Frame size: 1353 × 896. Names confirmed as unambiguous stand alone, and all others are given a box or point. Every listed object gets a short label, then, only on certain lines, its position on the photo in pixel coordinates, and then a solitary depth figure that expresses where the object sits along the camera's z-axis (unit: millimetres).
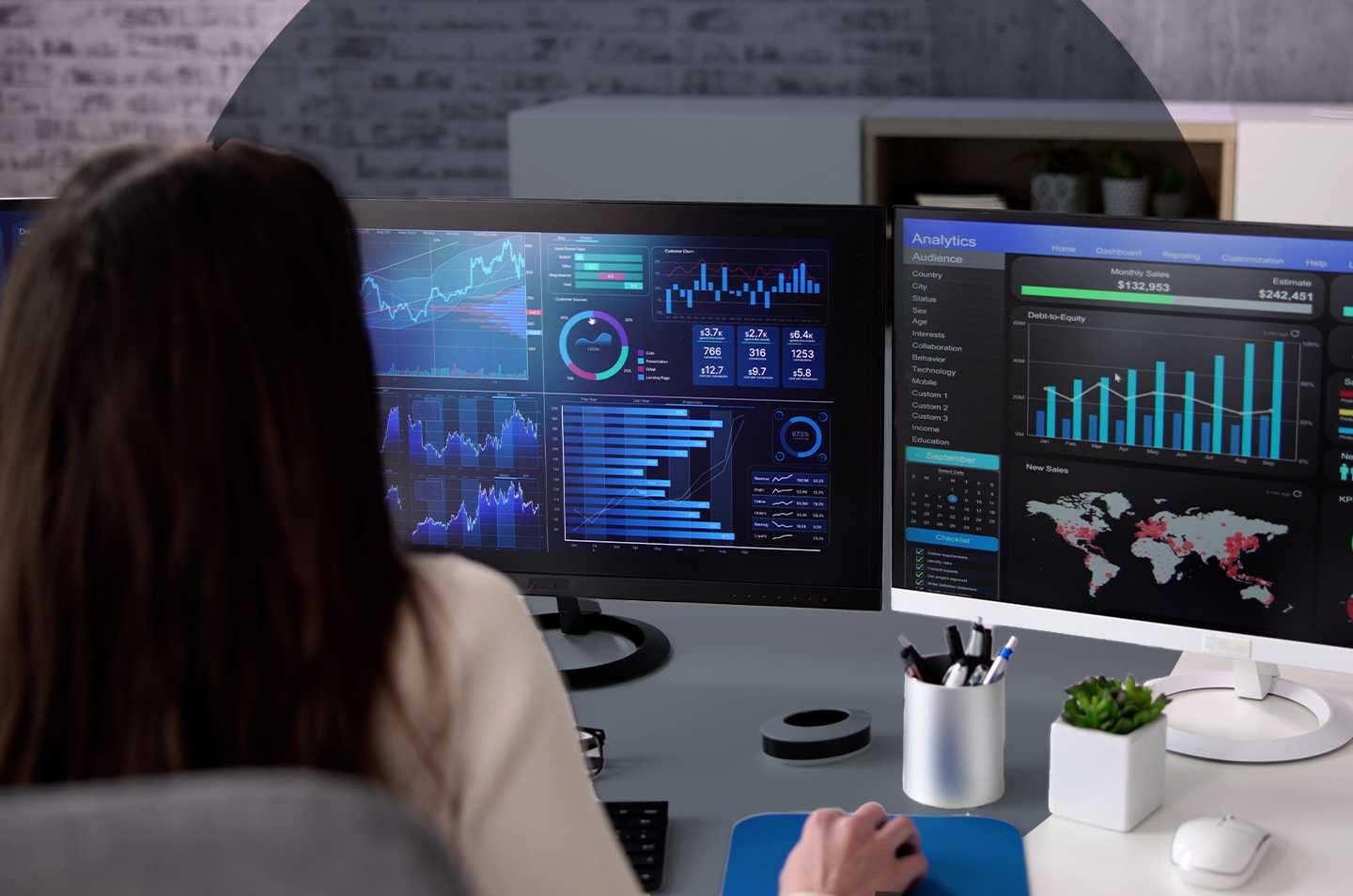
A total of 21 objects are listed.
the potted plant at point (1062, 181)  5355
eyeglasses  2758
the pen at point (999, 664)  2674
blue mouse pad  2566
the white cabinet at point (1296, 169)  4789
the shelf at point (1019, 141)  5161
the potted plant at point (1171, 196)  5265
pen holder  2667
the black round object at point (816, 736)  2770
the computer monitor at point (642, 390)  2820
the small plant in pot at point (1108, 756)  2615
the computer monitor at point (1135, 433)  2674
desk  2691
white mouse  2527
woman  2086
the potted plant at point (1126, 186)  5270
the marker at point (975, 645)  2707
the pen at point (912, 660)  2688
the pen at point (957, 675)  2689
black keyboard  2586
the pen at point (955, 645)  2714
